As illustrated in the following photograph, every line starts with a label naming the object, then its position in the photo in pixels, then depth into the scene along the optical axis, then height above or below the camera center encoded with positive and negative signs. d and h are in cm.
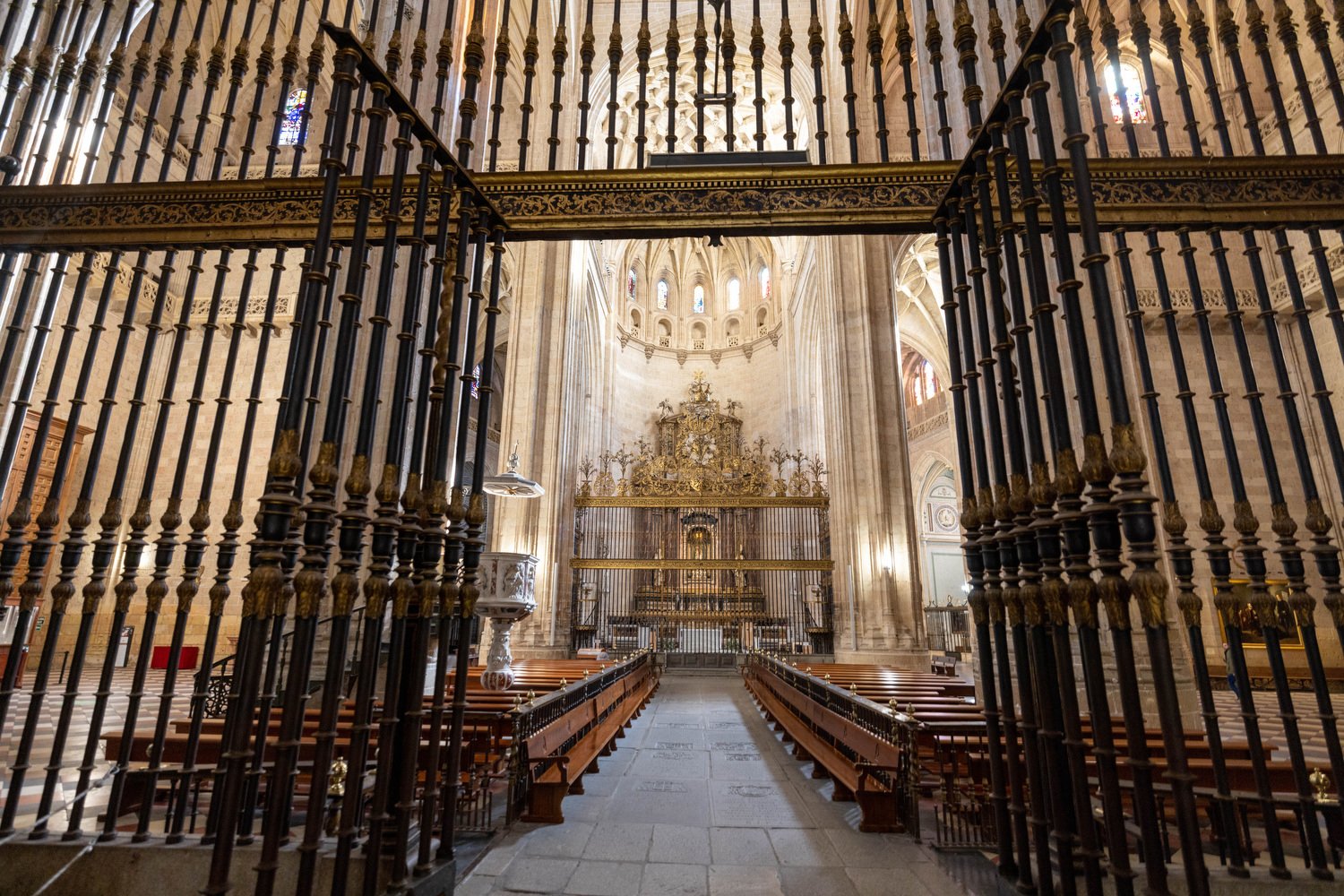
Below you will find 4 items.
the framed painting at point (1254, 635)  1041 -30
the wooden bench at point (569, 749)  334 -89
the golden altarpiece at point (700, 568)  1435 +111
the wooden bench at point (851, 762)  335 -91
